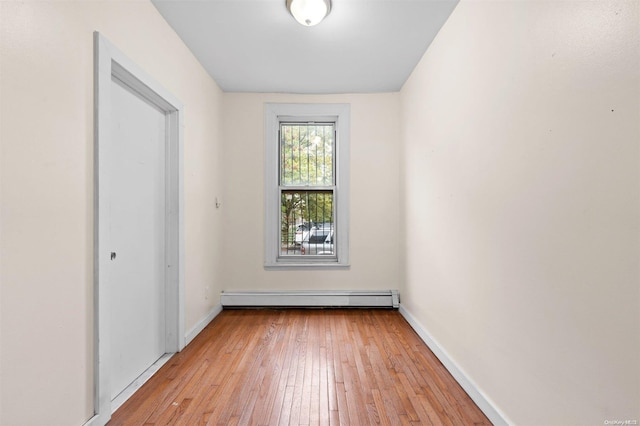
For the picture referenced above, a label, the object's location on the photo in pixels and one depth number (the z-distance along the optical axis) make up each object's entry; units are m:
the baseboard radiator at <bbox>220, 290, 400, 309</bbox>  3.81
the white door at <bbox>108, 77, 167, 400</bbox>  1.99
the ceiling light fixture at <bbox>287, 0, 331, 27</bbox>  2.15
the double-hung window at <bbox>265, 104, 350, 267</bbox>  3.89
